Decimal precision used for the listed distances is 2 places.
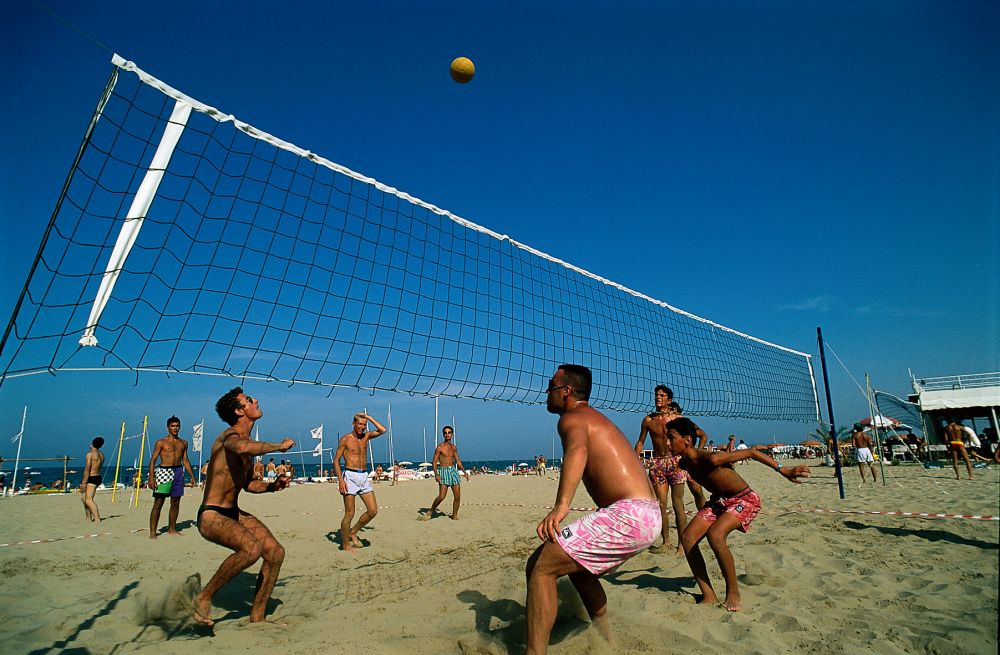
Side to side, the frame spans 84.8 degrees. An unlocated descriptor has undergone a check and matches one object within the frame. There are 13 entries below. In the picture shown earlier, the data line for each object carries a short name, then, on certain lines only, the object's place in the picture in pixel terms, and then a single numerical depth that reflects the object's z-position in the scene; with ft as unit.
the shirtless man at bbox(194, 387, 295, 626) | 10.25
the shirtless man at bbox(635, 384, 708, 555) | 15.25
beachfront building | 62.80
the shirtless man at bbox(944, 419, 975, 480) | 32.71
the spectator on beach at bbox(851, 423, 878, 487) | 35.22
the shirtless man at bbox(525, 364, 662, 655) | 7.29
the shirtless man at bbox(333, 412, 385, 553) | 19.06
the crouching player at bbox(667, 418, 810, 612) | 10.59
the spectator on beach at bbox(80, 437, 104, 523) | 26.55
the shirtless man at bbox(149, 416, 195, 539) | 21.17
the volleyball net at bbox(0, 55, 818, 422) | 9.56
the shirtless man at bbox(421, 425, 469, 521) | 26.00
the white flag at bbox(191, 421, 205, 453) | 66.03
